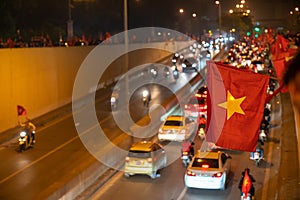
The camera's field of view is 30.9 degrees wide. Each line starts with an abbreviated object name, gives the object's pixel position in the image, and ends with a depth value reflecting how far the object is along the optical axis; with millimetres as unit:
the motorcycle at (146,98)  32875
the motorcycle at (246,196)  13414
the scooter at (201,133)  23812
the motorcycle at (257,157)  18547
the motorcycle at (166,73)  49344
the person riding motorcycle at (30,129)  22203
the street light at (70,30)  41962
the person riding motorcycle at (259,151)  18652
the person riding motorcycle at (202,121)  24252
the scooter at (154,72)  47281
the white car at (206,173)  15242
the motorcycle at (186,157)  18812
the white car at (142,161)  17031
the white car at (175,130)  22984
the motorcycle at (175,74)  49019
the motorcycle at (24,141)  21875
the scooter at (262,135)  22197
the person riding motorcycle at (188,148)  18873
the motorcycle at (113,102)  32656
